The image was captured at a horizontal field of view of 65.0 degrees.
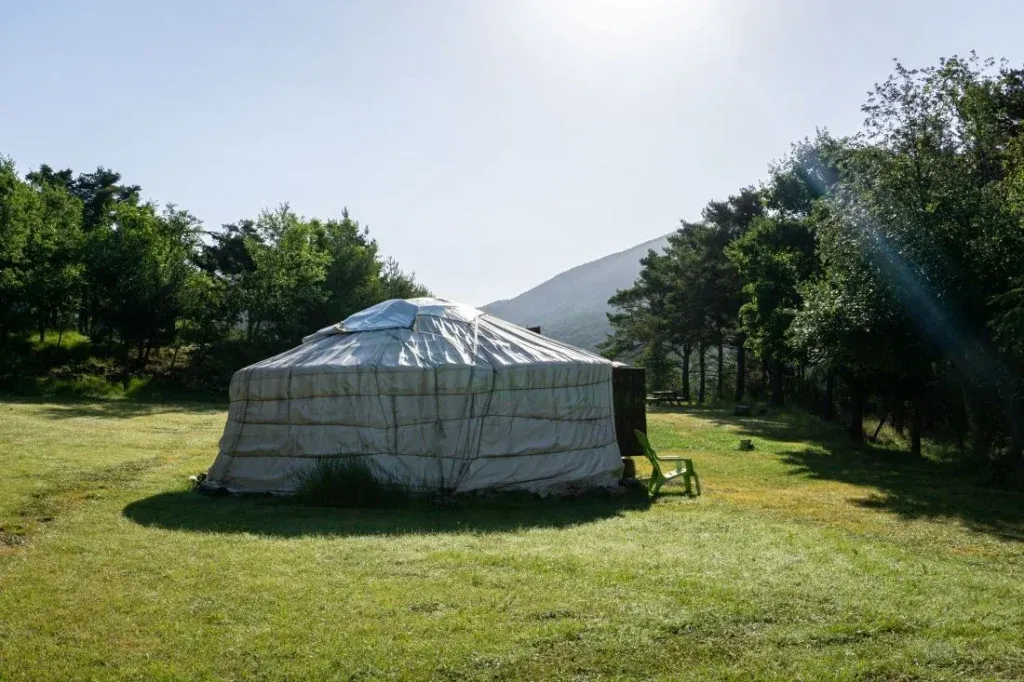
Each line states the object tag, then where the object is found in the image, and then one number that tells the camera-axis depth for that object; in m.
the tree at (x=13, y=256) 23.38
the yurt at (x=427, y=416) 8.70
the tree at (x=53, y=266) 24.17
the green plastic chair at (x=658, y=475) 9.03
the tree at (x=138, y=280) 25.55
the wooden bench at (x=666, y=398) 30.36
